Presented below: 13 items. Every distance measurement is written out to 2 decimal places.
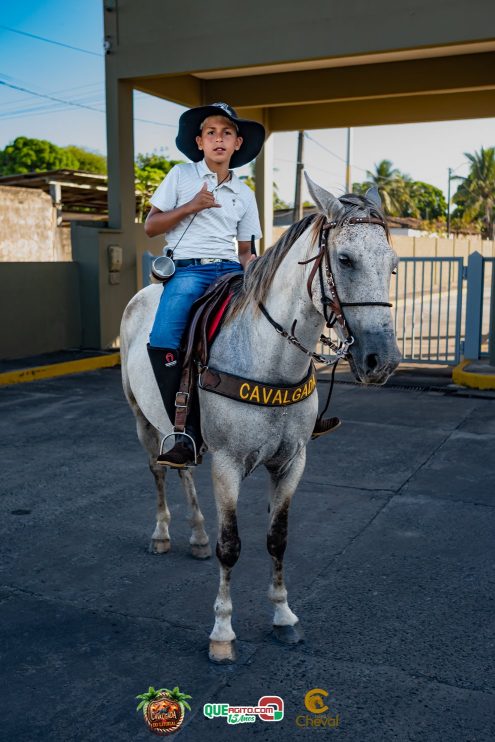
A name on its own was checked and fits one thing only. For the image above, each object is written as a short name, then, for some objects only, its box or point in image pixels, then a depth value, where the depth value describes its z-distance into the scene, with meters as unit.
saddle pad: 3.51
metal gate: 11.72
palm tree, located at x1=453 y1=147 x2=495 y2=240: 72.81
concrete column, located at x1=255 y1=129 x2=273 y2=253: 15.94
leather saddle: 3.51
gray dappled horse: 2.73
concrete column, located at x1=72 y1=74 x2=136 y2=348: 12.77
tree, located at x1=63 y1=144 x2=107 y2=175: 87.12
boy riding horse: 3.62
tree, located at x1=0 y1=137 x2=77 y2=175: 70.88
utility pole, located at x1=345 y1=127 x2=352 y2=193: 37.29
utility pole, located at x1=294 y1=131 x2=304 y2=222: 31.61
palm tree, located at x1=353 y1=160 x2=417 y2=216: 83.56
